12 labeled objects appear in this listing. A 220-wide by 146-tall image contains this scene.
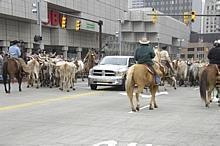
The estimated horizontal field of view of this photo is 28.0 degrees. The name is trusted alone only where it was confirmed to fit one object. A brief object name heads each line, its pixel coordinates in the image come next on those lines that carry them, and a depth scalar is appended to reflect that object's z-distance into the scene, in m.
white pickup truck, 22.03
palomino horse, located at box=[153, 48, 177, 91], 20.47
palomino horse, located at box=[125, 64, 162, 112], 13.81
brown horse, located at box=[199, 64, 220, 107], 15.19
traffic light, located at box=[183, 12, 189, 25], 40.45
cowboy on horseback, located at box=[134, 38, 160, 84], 14.14
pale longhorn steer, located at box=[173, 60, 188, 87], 27.47
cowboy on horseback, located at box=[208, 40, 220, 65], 15.59
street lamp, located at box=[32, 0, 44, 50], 44.48
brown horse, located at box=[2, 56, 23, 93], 20.02
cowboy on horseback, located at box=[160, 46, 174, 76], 22.25
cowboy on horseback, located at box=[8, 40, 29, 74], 20.64
